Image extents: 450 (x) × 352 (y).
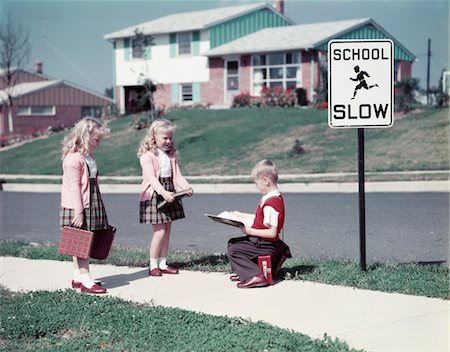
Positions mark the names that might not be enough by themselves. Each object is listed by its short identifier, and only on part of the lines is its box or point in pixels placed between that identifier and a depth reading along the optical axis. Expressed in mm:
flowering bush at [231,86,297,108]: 32875
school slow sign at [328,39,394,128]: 6516
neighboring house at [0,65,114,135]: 46156
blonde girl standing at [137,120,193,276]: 6961
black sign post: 6586
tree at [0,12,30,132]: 42156
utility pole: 46584
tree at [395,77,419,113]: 26766
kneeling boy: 6340
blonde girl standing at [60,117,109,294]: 6336
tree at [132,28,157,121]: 32000
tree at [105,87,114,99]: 88312
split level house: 35969
